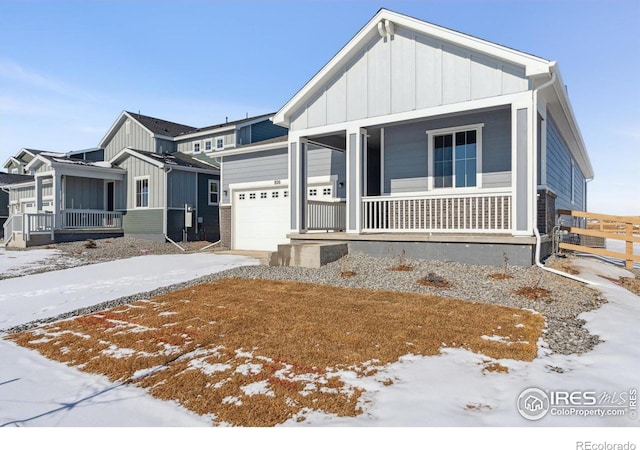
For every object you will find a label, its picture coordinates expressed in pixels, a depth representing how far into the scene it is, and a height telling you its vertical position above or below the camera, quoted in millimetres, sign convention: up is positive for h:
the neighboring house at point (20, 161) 29078 +5056
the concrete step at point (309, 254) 8547 -734
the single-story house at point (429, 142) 7508 +2163
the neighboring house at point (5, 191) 25445 +2108
